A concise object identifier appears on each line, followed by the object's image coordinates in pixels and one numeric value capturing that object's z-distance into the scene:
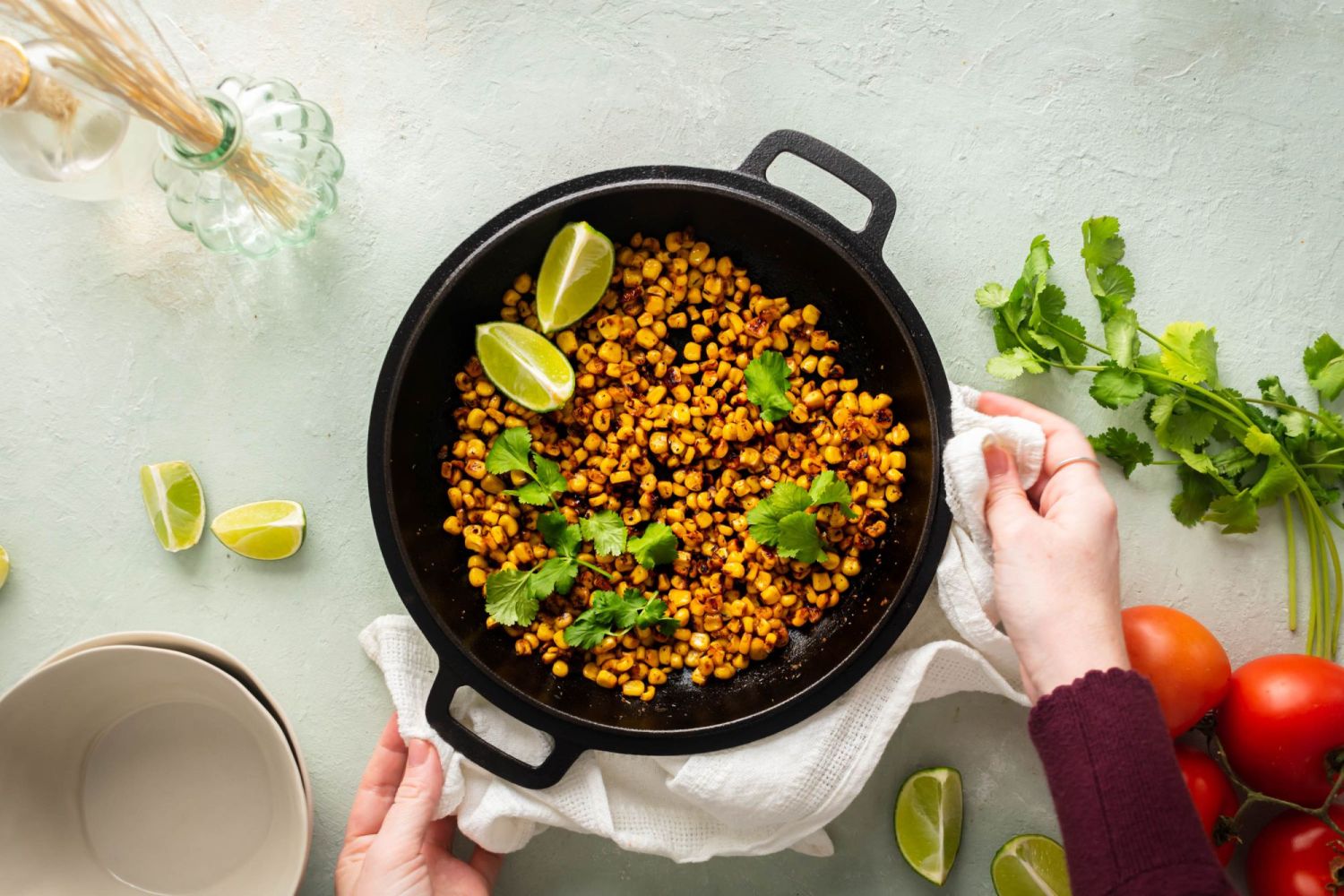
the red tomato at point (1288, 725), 0.74
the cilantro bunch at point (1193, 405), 0.77
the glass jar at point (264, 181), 0.74
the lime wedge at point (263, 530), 0.77
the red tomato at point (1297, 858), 0.75
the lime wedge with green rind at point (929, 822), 0.77
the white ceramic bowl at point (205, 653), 0.71
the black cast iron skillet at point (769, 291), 0.71
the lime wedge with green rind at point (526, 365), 0.75
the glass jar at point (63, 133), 0.64
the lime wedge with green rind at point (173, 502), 0.78
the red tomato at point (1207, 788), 0.75
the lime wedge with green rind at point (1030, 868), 0.77
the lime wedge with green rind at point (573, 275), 0.74
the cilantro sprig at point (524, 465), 0.74
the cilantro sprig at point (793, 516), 0.73
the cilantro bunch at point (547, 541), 0.74
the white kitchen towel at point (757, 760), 0.72
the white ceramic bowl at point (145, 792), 0.73
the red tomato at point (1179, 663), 0.73
